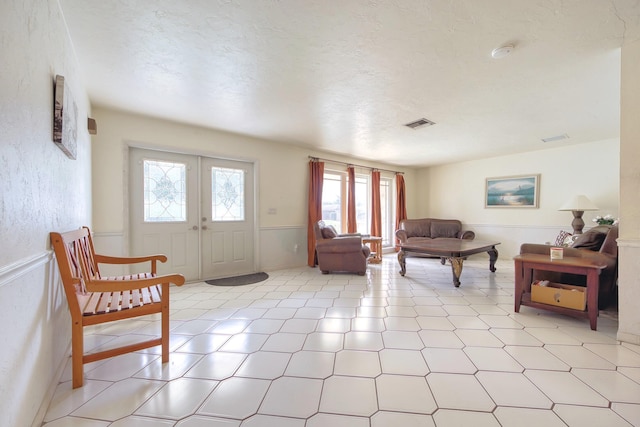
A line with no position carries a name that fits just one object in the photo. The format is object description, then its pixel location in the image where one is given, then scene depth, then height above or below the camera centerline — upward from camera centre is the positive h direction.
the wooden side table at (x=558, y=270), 2.15 -0.60
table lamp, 4.07 +0.00
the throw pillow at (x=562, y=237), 4.28 -0.49
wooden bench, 1.47 -0.58
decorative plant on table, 3.95 -0.19
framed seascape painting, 5.20 +0.35
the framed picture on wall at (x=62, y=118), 1.54 +0.58
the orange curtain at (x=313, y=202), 4.80 +0.14
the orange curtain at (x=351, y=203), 5.39 +0.13
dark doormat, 3.69 -1.03
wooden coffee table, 3.48 -0.58
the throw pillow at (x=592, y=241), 2.60 -0.33
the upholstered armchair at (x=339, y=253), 4.06 -0.69
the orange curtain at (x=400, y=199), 6.48 +0.25
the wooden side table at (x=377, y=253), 5.08 -0.89
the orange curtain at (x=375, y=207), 5.89 +0.05
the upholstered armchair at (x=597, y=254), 2.36 -0.44
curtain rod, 4.93 +0.97
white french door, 3.45 -0.03
